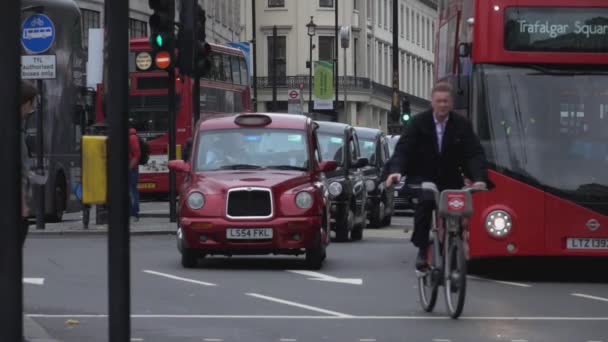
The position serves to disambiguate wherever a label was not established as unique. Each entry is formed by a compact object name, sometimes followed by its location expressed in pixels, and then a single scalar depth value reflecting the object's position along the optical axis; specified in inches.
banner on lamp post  3181.6
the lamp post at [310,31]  3430.1
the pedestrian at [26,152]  442.6
